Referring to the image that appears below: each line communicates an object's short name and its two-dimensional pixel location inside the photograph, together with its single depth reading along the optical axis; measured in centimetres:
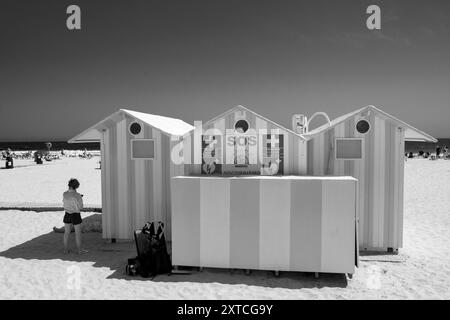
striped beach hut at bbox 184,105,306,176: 734
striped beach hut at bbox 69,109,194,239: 811
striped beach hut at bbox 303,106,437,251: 750
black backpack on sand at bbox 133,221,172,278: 649
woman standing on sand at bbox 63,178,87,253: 736
